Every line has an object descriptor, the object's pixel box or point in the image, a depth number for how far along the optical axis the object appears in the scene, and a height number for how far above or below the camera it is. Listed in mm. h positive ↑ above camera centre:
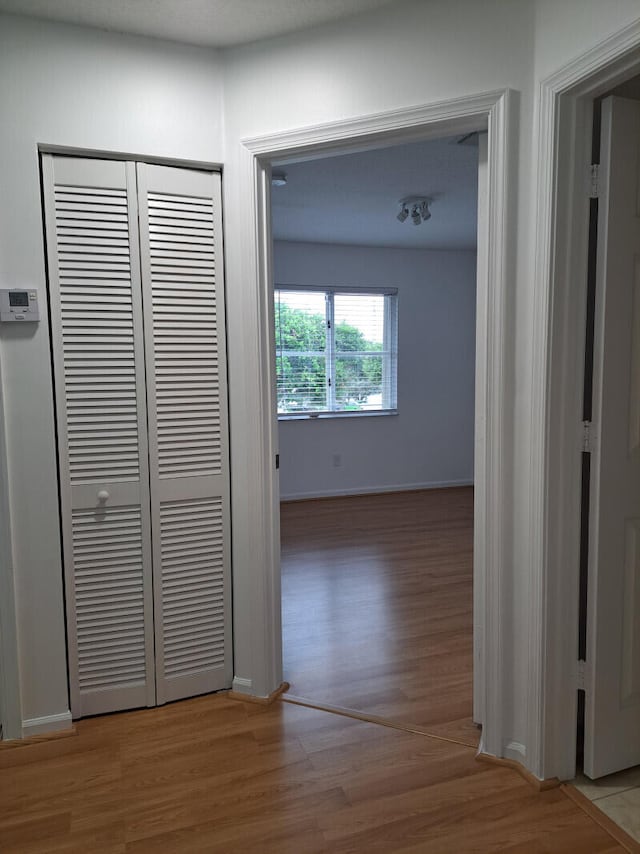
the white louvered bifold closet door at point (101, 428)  2199 -177
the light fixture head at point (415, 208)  4434 +1254
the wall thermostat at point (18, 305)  2100 +263
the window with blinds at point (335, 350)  5988 +282
